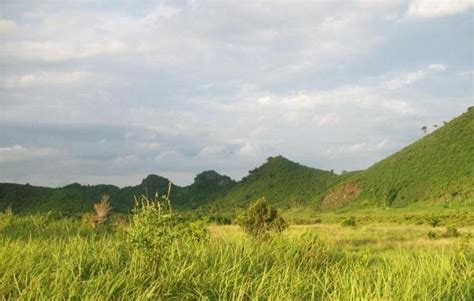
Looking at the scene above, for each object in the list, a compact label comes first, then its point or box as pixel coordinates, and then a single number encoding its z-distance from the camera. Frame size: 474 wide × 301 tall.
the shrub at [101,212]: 17.84
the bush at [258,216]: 26.11
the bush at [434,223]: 50.94
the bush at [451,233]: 34.39
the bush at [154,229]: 8.44
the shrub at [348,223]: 50.69
